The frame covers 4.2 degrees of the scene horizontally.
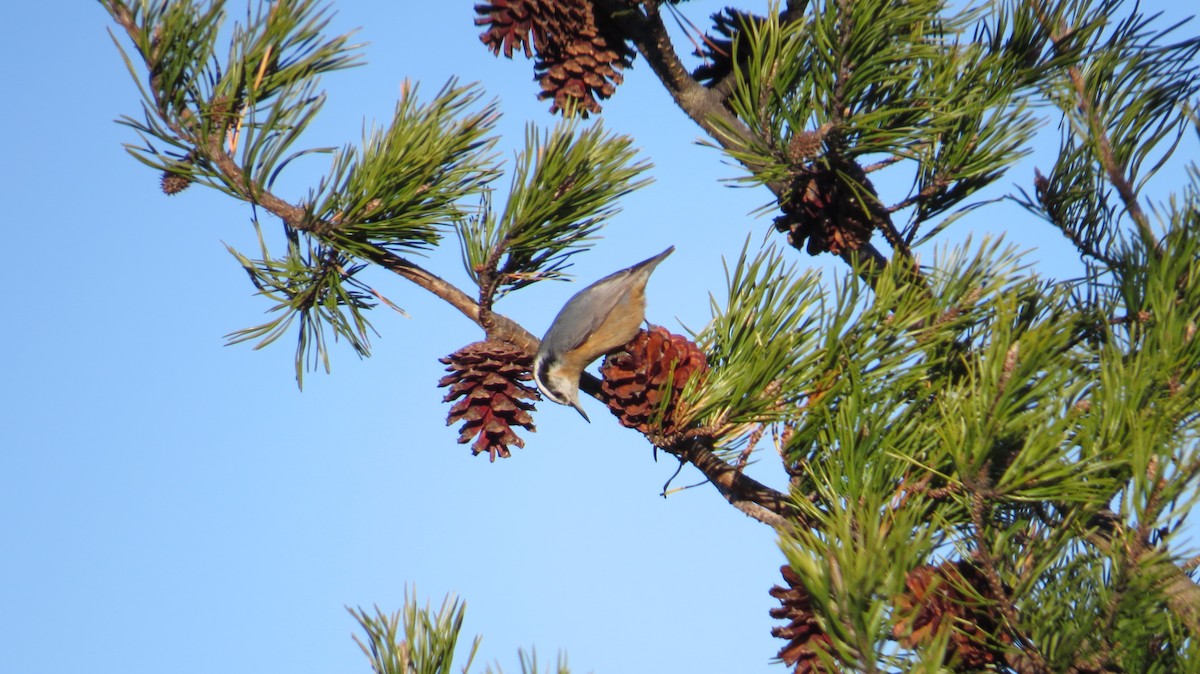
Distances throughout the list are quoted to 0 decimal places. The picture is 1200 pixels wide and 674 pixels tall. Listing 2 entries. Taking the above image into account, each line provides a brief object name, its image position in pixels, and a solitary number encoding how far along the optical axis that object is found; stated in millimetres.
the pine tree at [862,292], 8340
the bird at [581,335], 8551
